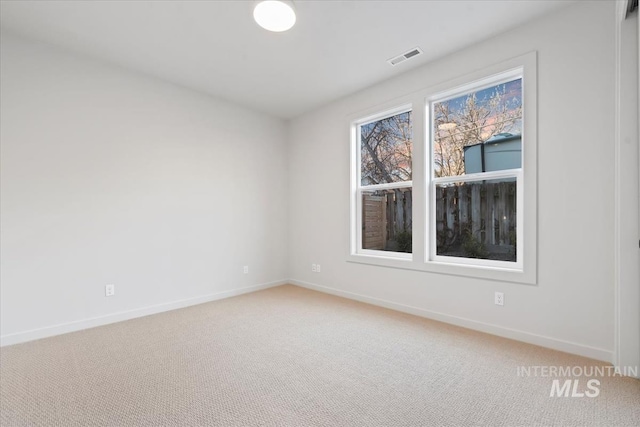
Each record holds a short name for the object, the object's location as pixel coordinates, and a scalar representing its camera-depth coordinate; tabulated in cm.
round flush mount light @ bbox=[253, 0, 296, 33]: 228
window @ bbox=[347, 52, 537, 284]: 269
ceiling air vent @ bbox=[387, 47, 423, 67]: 298
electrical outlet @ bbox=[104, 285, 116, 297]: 314
